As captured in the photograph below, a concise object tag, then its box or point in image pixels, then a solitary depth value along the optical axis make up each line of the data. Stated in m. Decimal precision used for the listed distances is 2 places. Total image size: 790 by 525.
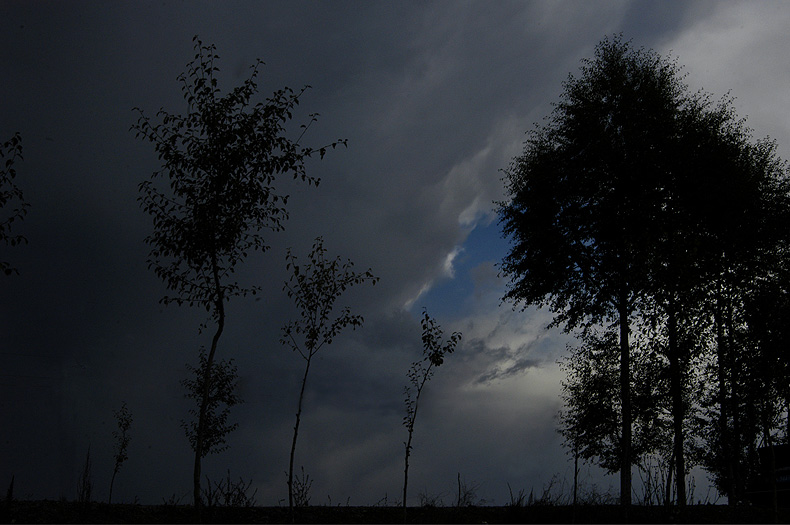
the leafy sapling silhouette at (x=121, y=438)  28.84
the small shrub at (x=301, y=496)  17.52
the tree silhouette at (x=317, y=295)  19.34
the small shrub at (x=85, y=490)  16.36
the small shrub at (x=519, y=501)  18.41
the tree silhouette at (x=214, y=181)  16.55
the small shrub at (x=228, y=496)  16.89
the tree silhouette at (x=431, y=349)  19.45
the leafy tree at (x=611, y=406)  30.17
